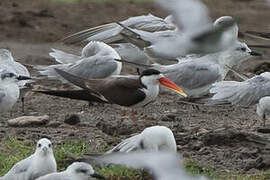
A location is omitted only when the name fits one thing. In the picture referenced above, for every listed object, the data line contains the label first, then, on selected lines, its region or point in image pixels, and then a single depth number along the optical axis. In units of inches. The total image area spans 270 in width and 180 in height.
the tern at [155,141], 573.6
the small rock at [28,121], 733.9
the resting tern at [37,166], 553.3
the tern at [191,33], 613.7
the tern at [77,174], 523.8
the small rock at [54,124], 736.3
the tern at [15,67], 827.4
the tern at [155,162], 477.4
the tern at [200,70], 837.2
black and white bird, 756.6
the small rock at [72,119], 745.6
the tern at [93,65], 862.5
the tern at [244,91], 774.5
